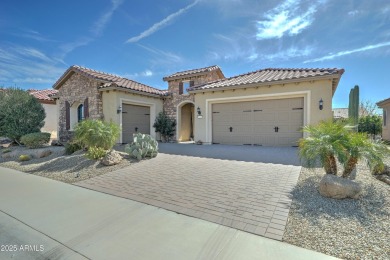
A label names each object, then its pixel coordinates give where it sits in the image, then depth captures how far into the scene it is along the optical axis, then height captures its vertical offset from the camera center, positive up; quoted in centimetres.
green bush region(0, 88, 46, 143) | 1251 +76
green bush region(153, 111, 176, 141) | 1501 +5
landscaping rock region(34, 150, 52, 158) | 953 -135
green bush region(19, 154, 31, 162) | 912 -150
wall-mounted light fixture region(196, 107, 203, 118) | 1254 +87
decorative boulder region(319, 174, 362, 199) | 392 -126
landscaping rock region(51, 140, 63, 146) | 1322 -117
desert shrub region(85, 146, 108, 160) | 772 -108
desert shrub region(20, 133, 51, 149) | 1135 -83
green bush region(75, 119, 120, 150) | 787 -33
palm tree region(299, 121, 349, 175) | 448 -47
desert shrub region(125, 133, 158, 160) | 786 -90
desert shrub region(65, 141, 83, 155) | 948 -103
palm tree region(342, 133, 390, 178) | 430 -56
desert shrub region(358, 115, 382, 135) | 1955 +8
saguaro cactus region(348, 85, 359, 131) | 813 +102
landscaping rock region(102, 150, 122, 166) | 713 -122
